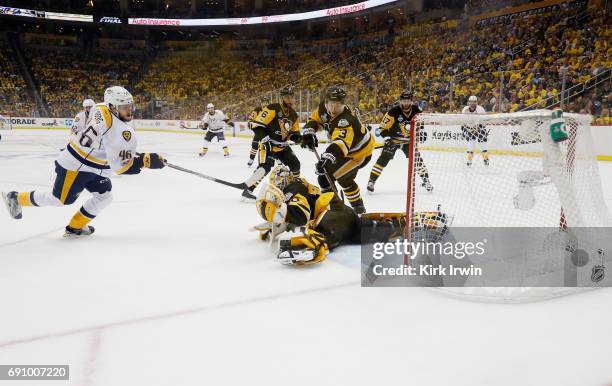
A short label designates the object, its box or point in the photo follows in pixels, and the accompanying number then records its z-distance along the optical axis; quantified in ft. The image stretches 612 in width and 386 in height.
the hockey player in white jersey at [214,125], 32.76
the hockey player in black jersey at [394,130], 17.21
